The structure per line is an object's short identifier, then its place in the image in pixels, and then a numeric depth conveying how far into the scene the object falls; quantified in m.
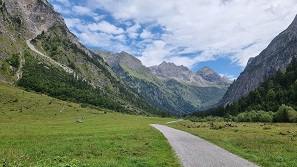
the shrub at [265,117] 106.69
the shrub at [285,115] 97.11
